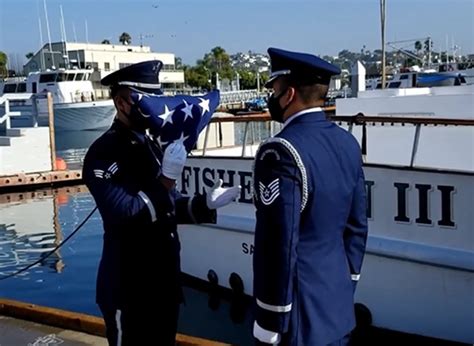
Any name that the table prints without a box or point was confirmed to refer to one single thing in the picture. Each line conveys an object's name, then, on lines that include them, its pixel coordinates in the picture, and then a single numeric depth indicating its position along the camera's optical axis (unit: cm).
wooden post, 1772
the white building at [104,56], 5203
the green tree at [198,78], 8362
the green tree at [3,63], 8049
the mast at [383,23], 911
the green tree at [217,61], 9550
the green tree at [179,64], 9468
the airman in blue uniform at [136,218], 253
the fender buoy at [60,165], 1825
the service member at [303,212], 210
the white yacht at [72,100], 3709
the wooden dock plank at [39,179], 1650
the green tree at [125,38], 8947
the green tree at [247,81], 9235
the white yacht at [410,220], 457
